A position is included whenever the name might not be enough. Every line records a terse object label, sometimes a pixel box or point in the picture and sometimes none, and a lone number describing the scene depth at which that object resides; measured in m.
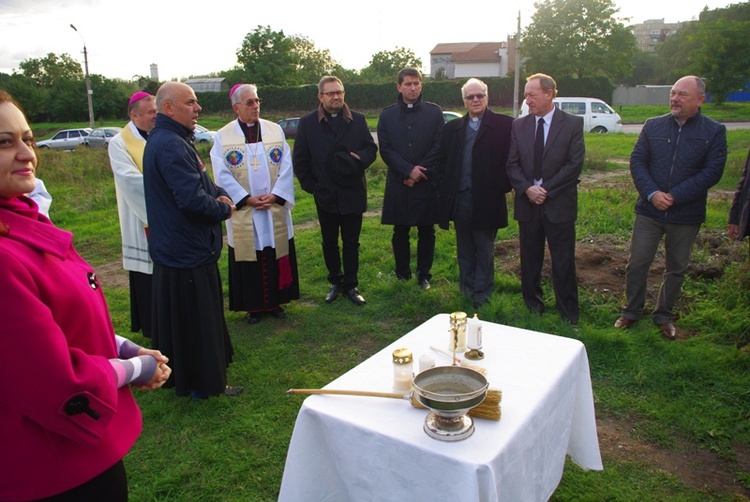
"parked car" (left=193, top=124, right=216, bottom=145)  23.32
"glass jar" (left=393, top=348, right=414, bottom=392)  2.34
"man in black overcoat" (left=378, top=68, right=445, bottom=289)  5.85
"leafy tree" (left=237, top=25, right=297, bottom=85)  47.84
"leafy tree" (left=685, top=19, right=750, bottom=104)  31.44
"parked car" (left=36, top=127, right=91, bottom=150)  26.89
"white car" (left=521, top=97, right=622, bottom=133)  21.20
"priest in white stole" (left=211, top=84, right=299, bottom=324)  5.13
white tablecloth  1.94
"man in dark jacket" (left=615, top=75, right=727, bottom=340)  4.59
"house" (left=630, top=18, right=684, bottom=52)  142.75
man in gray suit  4.91
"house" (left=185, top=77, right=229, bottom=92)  57.31
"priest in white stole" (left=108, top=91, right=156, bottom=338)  4.54
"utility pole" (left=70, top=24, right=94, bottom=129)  27.25
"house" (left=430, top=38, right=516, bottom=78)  62.12
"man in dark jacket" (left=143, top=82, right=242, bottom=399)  3.66
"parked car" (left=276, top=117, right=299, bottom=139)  24.83
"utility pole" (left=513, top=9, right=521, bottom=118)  21.84
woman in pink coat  1.44
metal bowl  1.97
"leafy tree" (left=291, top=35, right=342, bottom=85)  55.72
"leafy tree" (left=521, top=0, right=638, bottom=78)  42.25
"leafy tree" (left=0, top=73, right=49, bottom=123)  43.31
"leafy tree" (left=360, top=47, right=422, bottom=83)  53.59
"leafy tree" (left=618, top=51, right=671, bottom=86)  72.89
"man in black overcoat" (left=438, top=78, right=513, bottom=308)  5.30
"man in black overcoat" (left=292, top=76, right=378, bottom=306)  5.65
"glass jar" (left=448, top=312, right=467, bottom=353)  2.63
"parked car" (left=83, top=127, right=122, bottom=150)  25.39
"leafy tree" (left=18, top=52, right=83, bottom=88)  55.97
